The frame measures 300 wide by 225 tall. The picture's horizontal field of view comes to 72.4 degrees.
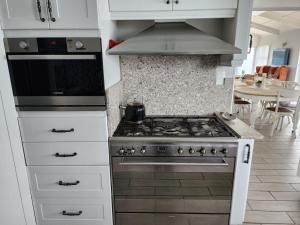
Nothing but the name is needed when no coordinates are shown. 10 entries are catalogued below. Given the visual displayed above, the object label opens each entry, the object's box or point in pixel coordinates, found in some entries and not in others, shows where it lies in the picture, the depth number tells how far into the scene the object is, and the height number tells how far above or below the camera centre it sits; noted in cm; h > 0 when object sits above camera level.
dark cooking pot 193 -47
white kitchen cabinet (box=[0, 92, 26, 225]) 139 -86
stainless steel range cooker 159 -87
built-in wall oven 137 -7
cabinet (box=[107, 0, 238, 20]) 157 +40
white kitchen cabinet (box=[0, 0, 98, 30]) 132 +30
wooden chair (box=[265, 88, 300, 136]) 365 -93
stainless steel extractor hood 148 +13
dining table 379 -58
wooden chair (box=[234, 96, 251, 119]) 477 -97
